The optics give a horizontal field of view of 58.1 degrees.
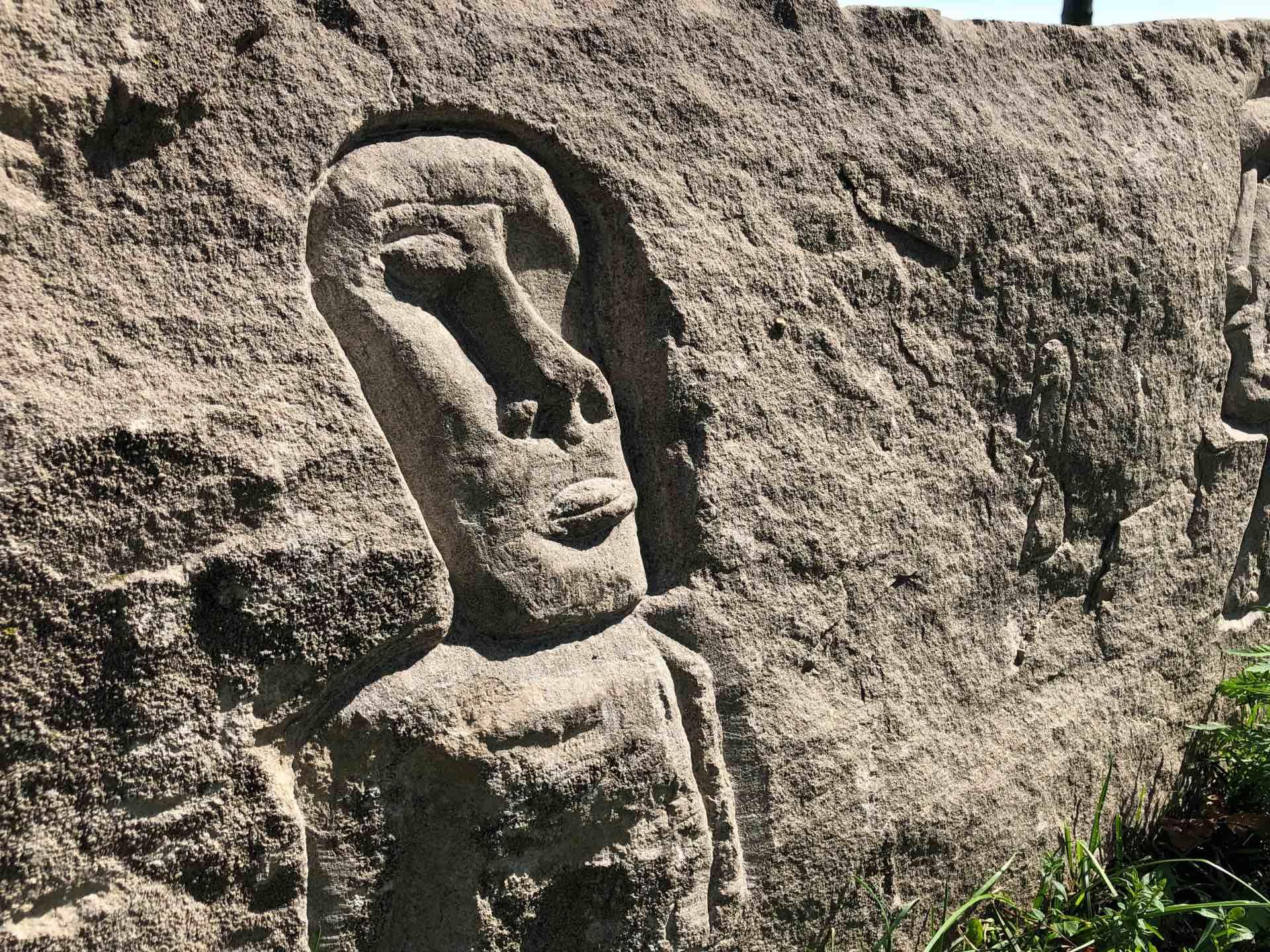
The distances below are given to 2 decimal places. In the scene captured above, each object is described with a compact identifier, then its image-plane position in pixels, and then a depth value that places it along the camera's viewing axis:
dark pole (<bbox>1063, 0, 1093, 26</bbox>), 4.39
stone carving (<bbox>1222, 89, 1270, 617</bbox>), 2.36
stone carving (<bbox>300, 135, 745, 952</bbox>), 1.37
